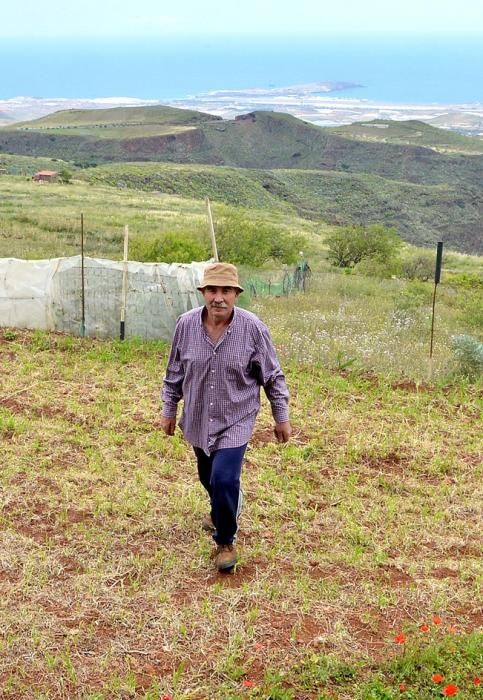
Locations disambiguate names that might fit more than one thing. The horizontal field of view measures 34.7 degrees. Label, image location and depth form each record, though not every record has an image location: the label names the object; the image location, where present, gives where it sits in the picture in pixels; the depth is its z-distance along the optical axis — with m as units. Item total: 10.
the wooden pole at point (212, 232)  9.85
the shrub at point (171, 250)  16.98
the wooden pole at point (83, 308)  9.72
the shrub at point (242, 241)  20.77
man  4.00
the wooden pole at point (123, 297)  9.52
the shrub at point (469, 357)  8.35
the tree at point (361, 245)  27.31
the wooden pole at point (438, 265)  7.85
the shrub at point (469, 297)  14.62
